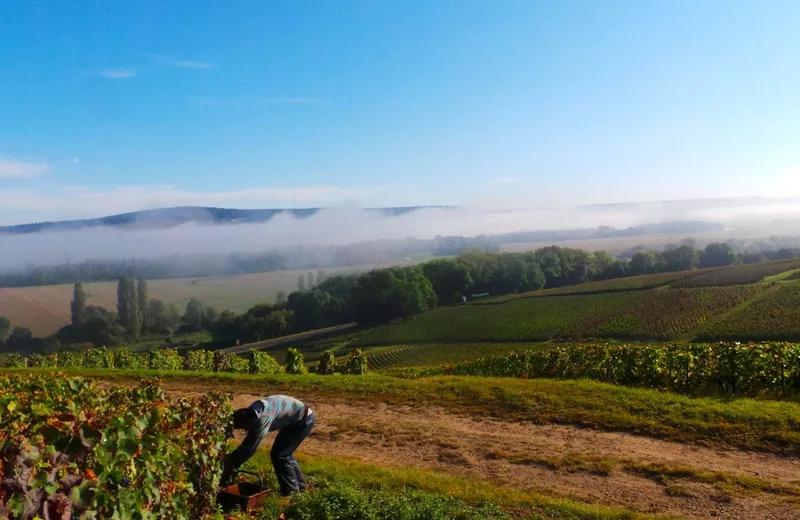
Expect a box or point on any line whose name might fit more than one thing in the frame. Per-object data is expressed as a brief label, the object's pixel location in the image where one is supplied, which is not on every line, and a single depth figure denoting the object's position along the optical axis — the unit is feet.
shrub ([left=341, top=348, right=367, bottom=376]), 84.53
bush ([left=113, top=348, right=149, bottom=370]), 99.71
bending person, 24.17
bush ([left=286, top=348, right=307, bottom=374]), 85.25
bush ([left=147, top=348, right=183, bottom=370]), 96.02
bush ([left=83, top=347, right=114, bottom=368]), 98.43
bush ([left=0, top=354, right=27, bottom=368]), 108.68
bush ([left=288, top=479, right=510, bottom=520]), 22.79
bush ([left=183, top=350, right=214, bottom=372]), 95.91
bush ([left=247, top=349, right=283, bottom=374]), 87.81
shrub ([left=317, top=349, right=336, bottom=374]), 81.35
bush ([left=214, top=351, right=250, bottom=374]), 92.89
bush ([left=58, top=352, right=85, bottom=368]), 101.81
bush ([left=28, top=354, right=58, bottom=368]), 103.11
